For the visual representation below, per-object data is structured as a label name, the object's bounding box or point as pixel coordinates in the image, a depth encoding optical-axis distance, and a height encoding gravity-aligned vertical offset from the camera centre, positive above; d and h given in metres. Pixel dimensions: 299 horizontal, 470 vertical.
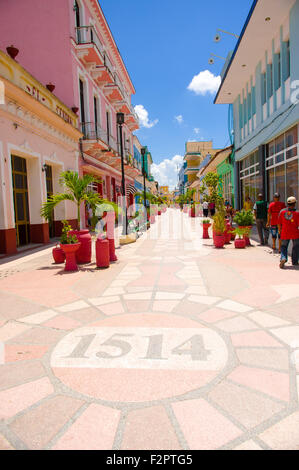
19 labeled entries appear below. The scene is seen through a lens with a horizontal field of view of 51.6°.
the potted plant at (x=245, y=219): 10.05 -0.22
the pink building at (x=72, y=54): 15.04 +8.59
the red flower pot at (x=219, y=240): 10.25 -0.89
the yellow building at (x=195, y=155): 67.19 +12.93
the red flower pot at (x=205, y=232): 13.07 -0.77
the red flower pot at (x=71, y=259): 7.37 -0.96
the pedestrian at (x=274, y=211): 8.40 +0.00
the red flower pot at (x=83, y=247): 8.23 -0.77
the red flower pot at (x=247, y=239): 10.26 -0.90
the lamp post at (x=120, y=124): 11.75 +3.62
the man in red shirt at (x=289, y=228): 6.80 -0.39
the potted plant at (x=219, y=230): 10.21 -0.55
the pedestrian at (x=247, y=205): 13.86 +0.32
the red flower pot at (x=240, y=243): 9.87 -0.97
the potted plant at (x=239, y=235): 9.88 -0.76
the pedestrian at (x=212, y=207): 22.56 +0.48
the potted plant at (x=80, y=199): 8.14 +0.53
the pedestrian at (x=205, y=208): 22.22 +0.42
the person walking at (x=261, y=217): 9.87 -0.19
